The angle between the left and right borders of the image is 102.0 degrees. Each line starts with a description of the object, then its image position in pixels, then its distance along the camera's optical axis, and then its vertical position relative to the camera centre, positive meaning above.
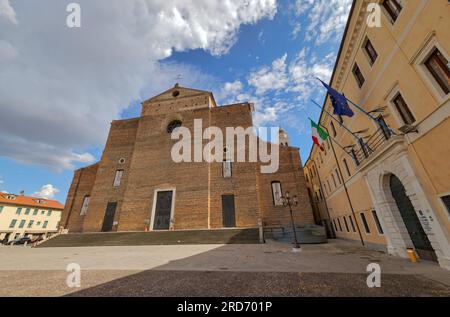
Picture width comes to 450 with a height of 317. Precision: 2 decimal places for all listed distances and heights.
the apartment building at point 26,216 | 33.31 +4.76
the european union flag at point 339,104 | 8.34 +5.49
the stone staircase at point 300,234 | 13.72 -0.13
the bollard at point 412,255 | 6.60 -0.91
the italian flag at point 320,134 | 12.73 +7.13
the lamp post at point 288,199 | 11.93 +2.02
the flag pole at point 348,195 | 11.65 +2.32
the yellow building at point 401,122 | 5.26 +3.72
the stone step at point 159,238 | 14.09 -0.07
